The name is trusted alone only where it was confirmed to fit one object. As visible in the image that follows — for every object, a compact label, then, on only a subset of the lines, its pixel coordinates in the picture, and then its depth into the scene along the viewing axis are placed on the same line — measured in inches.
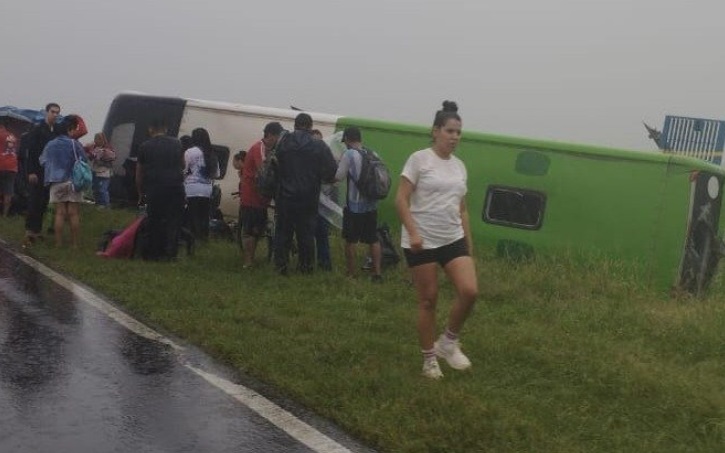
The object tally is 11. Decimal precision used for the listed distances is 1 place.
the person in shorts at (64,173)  450.0
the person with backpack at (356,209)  397.4
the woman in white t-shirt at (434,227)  241.8
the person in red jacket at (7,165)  595.2
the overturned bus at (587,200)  470.9
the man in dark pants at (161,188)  426.6
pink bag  436.5
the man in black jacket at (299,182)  394.0
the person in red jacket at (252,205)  419.5
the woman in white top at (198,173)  475.5
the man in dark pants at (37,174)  480.4
